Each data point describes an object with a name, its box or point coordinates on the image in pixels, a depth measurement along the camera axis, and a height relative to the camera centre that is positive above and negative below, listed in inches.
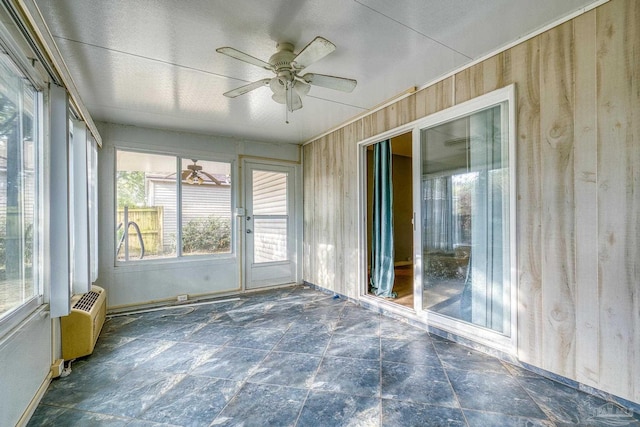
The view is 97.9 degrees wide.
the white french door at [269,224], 172.1 -7.1
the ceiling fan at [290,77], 69.2 +39.5
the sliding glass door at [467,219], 85.5 -2.6
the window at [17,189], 59.1 +6.1
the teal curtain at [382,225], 139.9 -6.3
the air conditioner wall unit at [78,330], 85.2 -36.2
